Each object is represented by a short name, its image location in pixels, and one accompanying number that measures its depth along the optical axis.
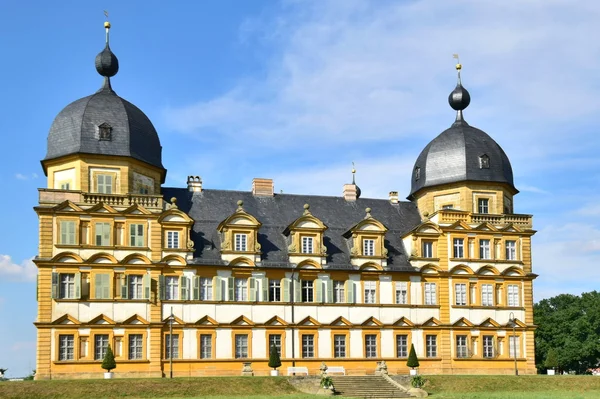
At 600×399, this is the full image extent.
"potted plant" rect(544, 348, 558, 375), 63.97
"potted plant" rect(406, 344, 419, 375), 56.42
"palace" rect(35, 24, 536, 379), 54.06
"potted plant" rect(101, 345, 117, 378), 51.80
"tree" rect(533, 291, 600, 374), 76.50
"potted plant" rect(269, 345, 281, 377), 54.50
